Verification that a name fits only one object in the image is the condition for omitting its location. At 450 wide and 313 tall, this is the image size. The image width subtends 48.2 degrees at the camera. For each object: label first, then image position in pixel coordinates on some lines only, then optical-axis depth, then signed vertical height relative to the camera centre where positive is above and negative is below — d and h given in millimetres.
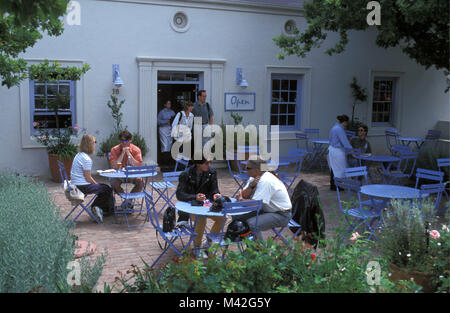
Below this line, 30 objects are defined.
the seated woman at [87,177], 7527 -1044
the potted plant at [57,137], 10562 -644
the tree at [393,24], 8578 +1722
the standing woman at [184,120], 11336 -242
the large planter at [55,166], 10594 -1241
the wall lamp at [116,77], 11475 +702
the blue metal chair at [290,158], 9055 -879
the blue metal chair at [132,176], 7473 -1002
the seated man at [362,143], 10305 -611
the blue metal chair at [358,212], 6456 -1292
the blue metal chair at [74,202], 7320 -1376
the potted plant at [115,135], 11406 -621
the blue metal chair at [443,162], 9008 -875
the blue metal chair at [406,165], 10000 -1098
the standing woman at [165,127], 12539 -445
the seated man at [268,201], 5785 -1040
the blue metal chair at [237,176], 8977 -1153
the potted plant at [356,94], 15102 +571
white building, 11188 +1080
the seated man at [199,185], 6352 -966
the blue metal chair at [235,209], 5301 -1053
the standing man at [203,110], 11727 -3
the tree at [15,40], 7070 +953
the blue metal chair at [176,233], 5676 -1415
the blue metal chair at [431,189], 6469 -966
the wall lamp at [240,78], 13181 +855
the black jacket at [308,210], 5938 -1176
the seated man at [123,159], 8250 -832
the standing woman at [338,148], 9812 -683
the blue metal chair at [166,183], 7547 -1126
